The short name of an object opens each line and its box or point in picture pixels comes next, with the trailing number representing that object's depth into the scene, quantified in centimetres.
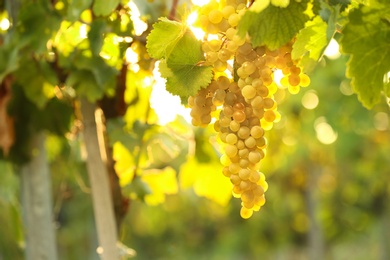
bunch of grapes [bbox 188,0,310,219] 135
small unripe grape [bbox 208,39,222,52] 137
